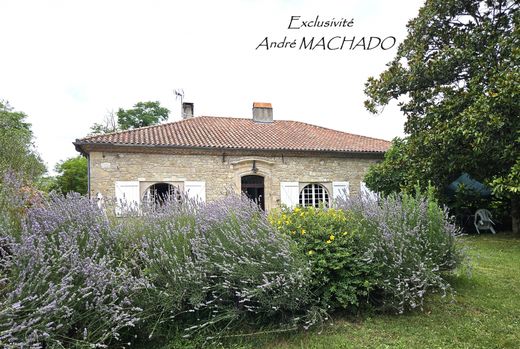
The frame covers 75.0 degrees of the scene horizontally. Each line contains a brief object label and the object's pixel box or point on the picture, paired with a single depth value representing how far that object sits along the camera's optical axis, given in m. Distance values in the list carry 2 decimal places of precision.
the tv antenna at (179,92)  18.89
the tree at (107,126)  30.44
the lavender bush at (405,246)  3.04
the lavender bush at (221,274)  2.70
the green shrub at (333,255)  3.02
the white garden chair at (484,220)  9.11
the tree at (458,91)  6.40
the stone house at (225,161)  11.28
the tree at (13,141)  14.14
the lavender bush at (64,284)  2.07
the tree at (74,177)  22.95
